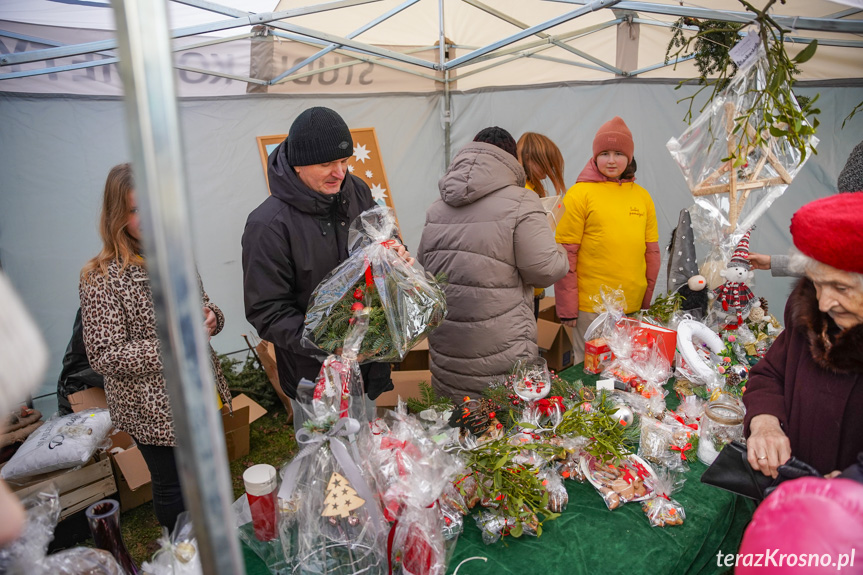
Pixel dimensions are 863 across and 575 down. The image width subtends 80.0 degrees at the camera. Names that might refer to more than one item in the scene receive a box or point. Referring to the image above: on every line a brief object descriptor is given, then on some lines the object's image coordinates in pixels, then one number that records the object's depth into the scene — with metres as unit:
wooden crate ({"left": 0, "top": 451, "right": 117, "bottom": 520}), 2.74
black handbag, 1.54
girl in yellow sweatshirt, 3.30
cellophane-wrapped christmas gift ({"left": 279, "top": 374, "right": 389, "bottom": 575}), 1.33
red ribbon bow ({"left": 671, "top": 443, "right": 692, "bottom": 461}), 1.89
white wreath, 2.34
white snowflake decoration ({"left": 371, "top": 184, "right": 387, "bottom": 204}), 5.10
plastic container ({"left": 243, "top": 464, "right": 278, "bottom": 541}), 1.40
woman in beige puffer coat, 2.47
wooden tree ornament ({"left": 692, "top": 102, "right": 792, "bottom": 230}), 2.42
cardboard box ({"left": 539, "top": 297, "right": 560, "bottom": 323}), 4.77
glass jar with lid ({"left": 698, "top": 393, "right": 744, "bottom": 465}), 1.87
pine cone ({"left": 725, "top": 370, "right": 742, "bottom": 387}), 2.32
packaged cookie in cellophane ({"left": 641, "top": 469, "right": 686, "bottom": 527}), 1.59
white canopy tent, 3.71
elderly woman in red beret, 1.35
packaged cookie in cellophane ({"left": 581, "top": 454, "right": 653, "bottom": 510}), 1.67
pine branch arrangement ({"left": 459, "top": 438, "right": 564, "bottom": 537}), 1.52
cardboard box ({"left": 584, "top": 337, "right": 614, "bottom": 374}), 2.61
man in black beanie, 2.06
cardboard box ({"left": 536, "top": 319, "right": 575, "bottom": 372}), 4.46
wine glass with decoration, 2.00
